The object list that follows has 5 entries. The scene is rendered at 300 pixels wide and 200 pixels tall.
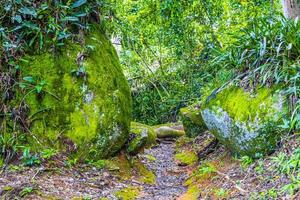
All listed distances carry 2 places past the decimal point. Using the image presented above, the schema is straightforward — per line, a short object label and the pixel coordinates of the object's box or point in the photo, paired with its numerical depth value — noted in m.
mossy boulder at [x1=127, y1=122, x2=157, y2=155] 5.09
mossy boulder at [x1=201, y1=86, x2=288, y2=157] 3.76
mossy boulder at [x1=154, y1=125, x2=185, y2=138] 8.23
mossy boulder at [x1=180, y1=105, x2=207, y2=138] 6.98
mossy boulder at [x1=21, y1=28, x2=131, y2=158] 4.43
